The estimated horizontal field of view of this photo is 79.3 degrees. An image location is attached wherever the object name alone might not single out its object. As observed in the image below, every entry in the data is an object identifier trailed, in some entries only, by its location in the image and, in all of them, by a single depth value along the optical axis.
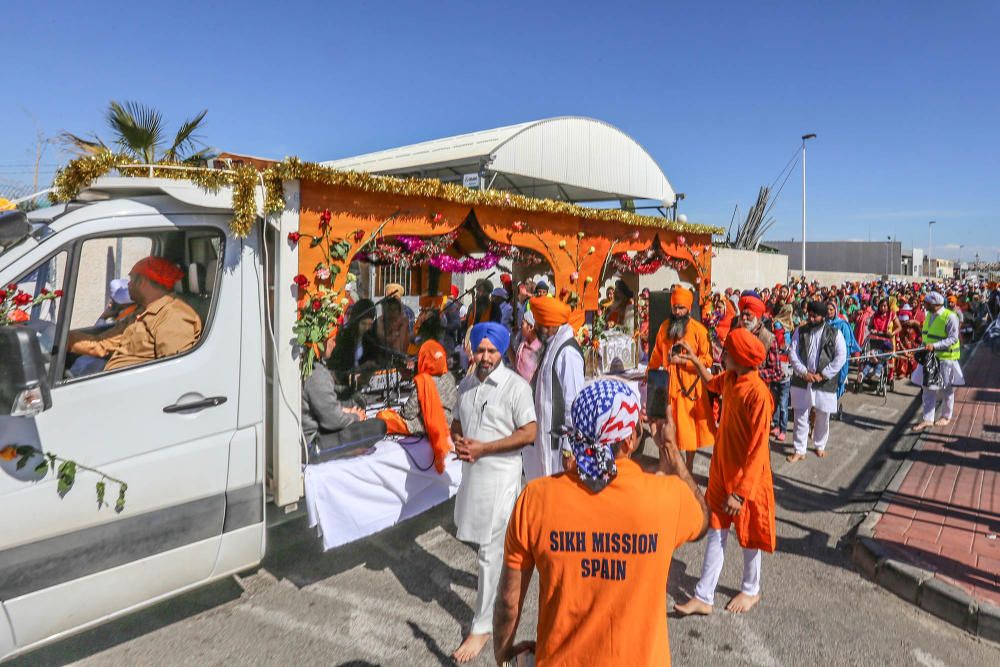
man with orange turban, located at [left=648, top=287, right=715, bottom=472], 5.65
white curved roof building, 13.12
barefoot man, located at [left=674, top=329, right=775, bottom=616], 3.56
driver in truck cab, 3.22
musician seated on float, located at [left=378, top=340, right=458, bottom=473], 4.57
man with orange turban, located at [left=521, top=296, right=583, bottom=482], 4.36
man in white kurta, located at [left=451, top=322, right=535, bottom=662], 3.46
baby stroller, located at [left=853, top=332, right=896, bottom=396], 11.29
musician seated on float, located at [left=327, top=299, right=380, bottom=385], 6.64
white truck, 2.78
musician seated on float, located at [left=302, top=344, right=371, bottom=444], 4.23
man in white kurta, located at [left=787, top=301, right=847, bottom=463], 7.17
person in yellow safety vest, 8.43
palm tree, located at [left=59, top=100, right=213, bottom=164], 7.92
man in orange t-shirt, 1.86
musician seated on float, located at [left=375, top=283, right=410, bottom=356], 8.05
